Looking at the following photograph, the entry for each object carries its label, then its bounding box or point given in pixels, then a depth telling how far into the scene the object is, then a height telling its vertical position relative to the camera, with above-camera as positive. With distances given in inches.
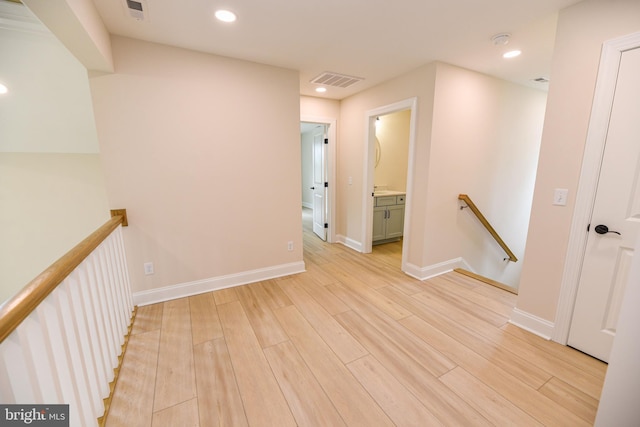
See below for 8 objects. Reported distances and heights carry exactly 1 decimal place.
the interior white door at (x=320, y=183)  178.2 -12.0
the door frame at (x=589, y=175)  65.4 -2.2
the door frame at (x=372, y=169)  120.4 -1.2
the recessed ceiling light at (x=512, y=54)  98.7 +44.3
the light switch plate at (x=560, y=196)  75.6 -8.7
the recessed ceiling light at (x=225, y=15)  74.0 +44.5
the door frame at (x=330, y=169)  165.0 -1.4
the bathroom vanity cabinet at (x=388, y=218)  170.4 -34.7
